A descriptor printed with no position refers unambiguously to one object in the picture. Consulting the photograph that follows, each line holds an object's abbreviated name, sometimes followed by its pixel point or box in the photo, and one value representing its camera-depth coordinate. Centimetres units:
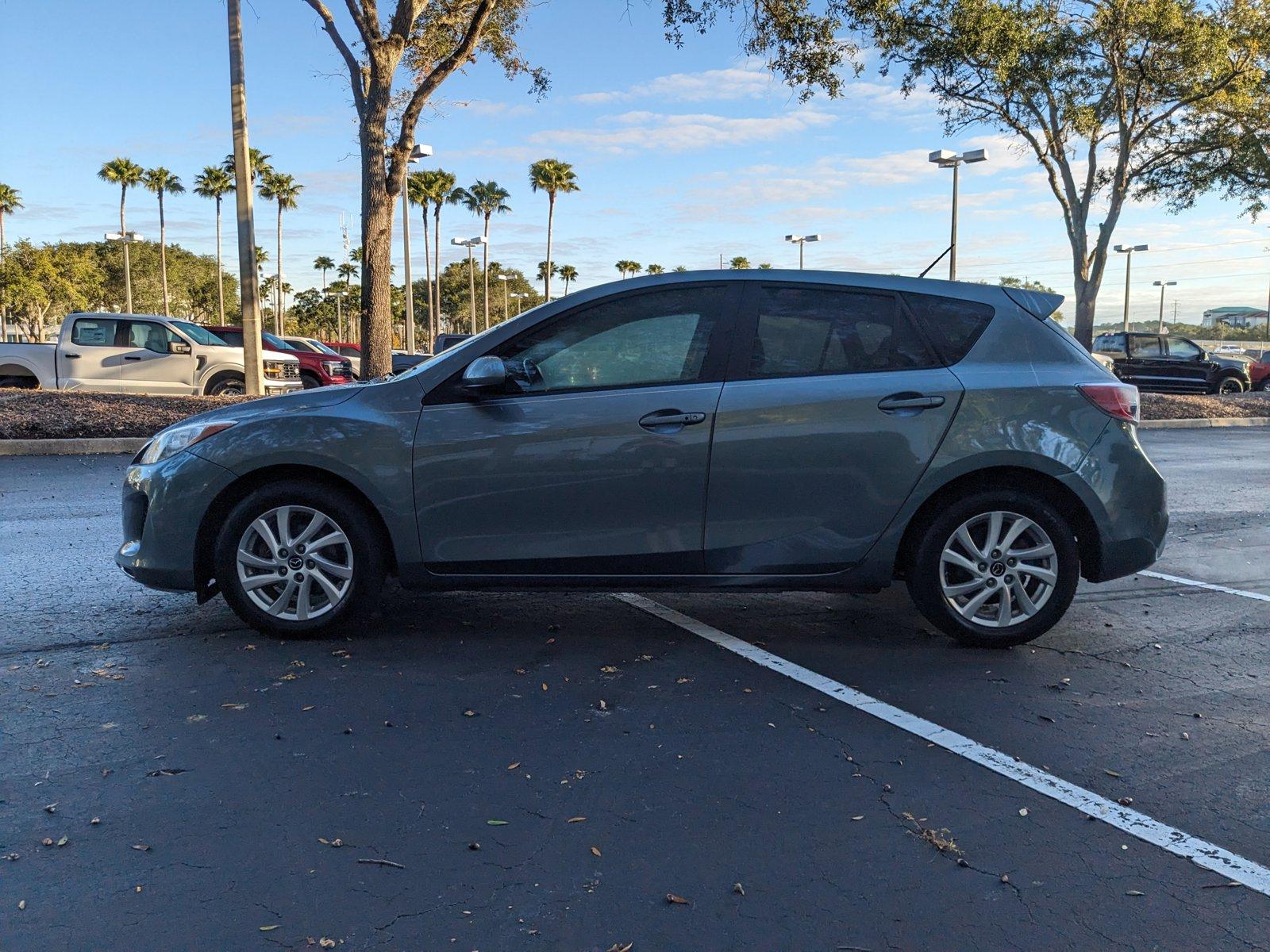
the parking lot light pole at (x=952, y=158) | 2442
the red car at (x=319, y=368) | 2412
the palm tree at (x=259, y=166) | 6581
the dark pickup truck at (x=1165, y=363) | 2944
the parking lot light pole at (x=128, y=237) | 4303
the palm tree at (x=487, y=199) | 6856
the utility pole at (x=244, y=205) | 1628
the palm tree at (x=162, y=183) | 7038
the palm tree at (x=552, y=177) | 6031
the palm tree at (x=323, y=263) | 10894
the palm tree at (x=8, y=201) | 6919
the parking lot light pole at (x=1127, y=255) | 5882
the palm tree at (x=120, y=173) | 6825
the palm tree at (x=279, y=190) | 7306
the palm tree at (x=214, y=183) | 7206
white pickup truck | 1753
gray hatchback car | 468
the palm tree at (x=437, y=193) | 6162
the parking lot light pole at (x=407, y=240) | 2189
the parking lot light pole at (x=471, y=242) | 4448
